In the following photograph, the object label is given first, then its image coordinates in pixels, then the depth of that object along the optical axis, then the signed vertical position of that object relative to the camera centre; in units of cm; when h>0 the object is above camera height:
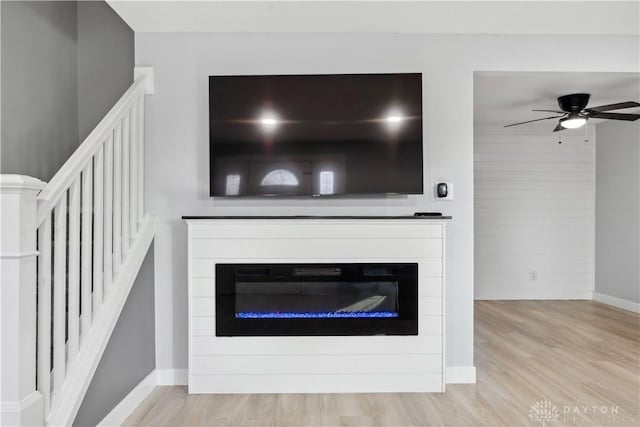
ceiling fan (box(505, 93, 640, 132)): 380 +98
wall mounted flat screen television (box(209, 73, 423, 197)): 268 +47
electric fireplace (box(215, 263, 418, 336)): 259 -54
